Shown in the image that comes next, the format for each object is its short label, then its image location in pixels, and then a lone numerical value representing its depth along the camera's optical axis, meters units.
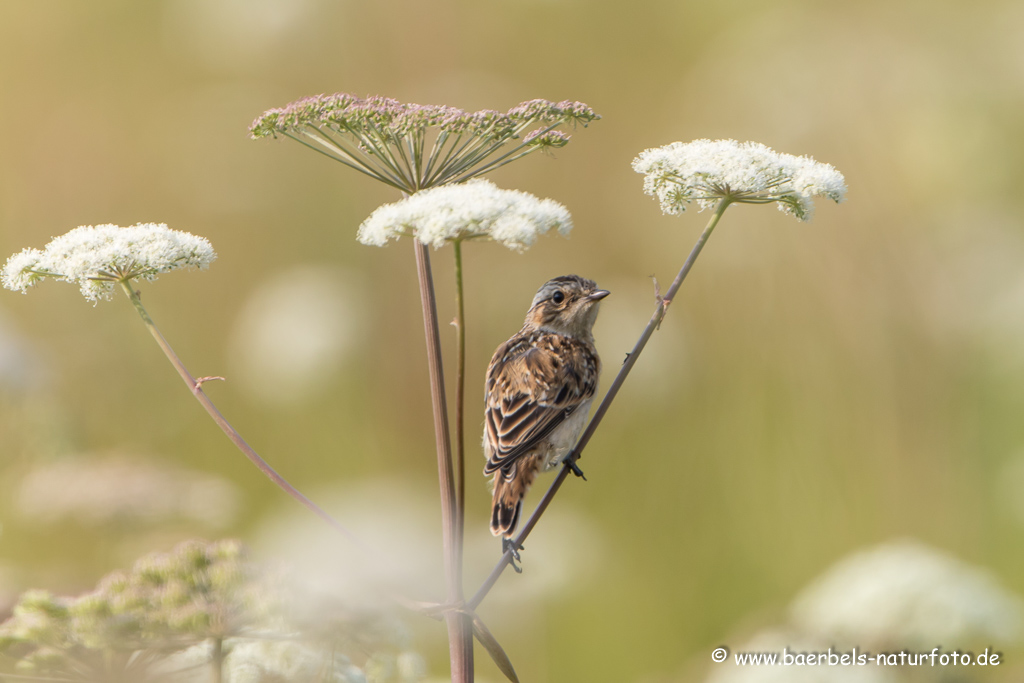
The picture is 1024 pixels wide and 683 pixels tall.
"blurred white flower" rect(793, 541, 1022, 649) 9.52
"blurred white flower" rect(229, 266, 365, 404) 15.56
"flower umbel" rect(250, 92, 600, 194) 5.60
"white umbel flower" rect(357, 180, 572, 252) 5.05
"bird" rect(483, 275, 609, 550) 7.52
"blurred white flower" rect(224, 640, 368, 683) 5.15
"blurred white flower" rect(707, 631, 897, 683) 8.86
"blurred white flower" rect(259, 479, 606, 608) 5.69
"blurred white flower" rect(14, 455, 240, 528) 9.26
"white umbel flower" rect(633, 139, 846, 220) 6.05
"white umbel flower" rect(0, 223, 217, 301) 5.34
